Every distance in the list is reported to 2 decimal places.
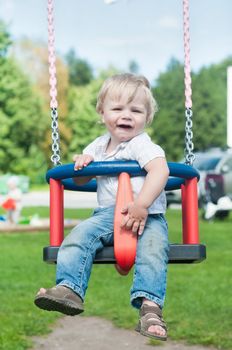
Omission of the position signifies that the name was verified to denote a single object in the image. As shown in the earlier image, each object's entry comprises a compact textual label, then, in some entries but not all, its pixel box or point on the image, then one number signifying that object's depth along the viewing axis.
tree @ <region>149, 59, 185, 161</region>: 63.34
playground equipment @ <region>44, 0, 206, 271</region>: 3.76
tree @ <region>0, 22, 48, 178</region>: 44.03
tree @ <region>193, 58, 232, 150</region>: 63.34
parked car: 19.33
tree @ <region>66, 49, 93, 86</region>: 88.88
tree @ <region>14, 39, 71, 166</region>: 58.28
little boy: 3.66
